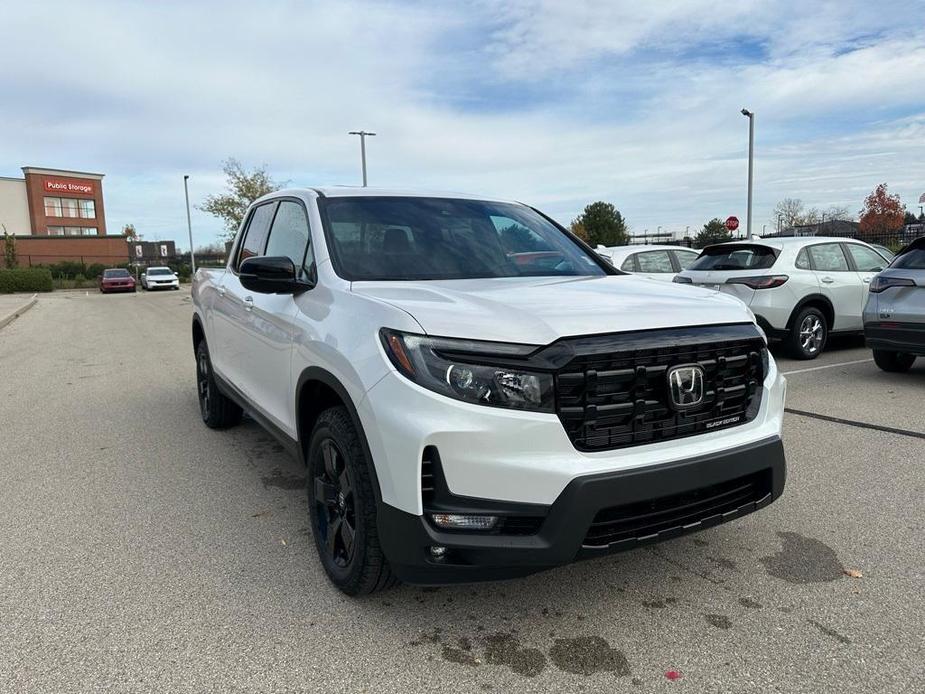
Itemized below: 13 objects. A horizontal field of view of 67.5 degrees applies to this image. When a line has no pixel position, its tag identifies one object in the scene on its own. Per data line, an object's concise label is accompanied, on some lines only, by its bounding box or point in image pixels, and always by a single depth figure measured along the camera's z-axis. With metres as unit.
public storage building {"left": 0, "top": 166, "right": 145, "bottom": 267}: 68.81
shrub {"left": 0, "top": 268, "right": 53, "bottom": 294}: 36.94
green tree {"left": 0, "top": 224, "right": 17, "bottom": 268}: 44.00
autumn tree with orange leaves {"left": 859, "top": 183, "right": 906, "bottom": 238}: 54.47
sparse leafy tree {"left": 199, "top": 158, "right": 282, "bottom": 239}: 43.47
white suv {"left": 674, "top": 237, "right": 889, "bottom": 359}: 8.62
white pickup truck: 2.38
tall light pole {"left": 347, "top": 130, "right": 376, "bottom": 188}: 32.28
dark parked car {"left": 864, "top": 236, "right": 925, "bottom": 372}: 6.75
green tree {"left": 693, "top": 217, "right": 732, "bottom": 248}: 62.77
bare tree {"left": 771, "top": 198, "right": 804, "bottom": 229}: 62.91
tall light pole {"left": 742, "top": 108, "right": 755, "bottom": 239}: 27.23
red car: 36.09
